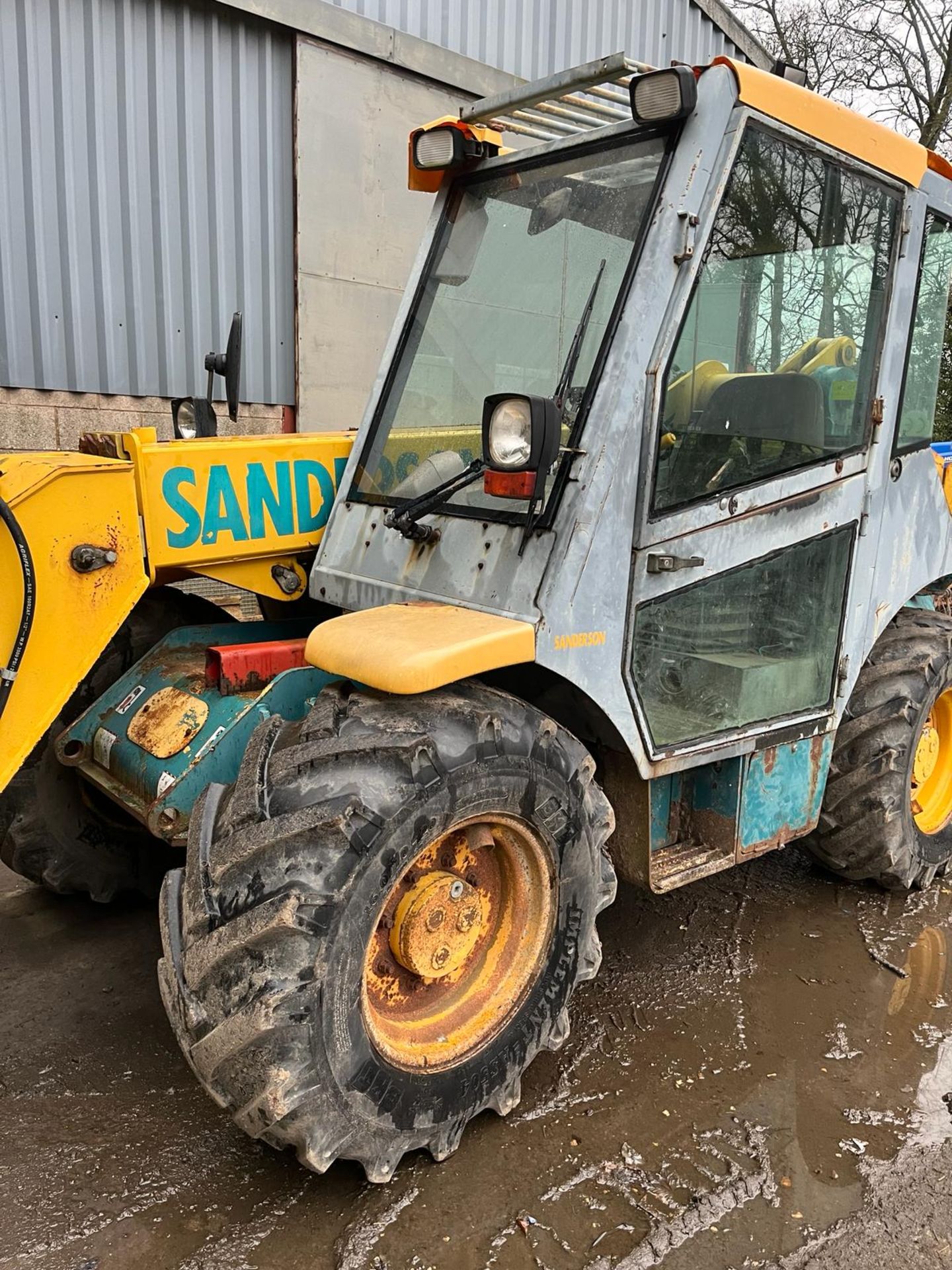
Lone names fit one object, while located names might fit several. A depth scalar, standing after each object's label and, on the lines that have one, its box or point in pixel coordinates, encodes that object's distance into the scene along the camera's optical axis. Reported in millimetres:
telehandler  2264
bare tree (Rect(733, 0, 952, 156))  14805
